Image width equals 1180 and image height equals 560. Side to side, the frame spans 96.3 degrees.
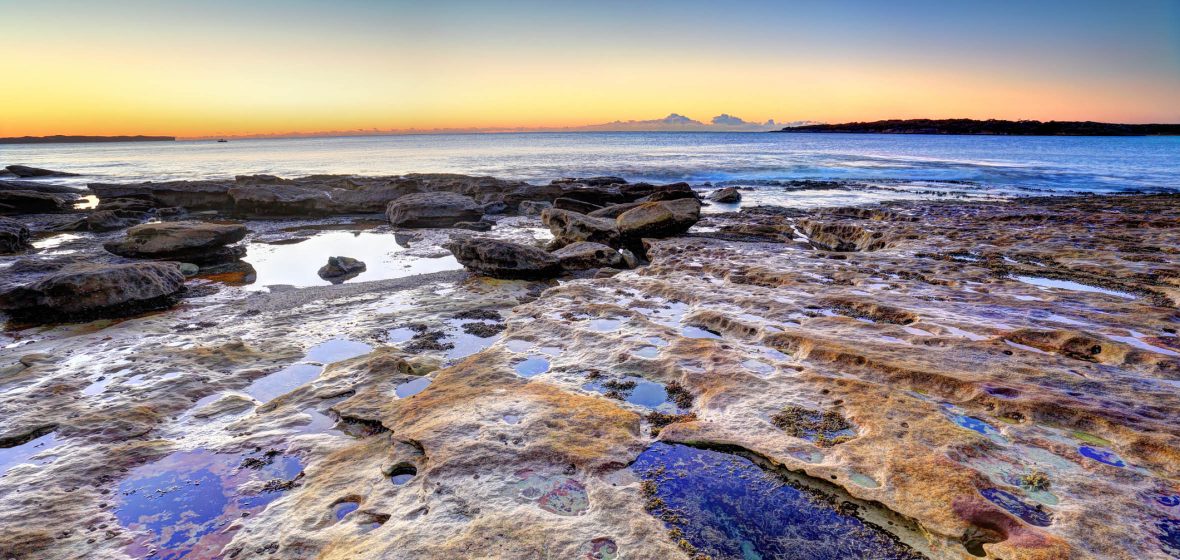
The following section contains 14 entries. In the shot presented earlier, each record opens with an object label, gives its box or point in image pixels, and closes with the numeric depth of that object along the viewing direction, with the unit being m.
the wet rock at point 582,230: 11.38
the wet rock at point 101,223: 14.61
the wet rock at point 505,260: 8.70
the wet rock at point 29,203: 17.27
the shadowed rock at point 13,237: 11.45
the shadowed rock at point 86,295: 6.45
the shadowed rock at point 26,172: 36.69
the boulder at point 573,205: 16.38
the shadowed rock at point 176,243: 10.23
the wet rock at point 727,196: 20.84
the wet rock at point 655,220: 11.95
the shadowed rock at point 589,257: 9.37
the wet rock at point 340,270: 9.00
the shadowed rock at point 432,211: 14.81
